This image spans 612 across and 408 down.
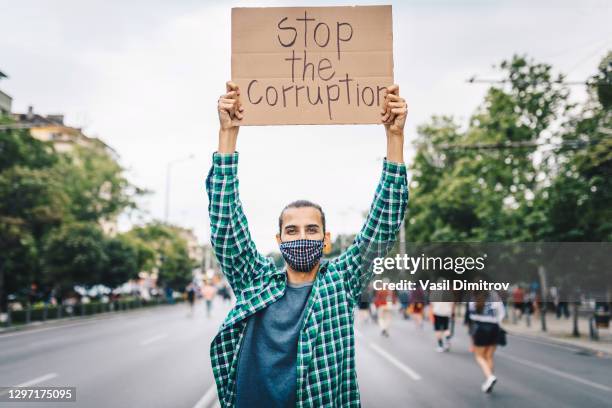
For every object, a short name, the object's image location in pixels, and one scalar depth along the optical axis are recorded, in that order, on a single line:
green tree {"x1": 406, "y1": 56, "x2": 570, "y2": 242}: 21.52
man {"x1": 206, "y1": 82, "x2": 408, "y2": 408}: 2.29
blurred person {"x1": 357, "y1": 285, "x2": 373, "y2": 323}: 24.90
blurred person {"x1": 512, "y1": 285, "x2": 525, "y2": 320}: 28.88
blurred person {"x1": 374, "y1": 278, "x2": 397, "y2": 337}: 19.04
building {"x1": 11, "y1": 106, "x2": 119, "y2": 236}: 17.14
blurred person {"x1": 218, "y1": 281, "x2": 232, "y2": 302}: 53.47
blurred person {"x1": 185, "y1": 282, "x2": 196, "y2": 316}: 31.89
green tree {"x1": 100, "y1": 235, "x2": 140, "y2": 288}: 36.86
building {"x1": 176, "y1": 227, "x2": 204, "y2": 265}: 150.15
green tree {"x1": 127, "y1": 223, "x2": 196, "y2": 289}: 47.12
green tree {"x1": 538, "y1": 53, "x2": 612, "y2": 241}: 12.80
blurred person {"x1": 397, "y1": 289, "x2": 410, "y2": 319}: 27.12
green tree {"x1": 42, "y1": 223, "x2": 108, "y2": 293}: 29.44
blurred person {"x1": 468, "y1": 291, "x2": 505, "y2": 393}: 9.45
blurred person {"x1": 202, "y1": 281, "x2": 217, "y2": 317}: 29.12
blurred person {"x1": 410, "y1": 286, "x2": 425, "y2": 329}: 21.93
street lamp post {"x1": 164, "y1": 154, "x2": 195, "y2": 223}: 54.04
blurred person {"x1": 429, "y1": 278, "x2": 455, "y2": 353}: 14.75
